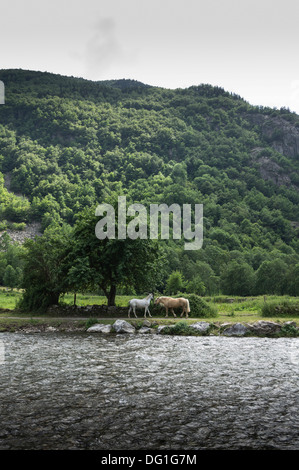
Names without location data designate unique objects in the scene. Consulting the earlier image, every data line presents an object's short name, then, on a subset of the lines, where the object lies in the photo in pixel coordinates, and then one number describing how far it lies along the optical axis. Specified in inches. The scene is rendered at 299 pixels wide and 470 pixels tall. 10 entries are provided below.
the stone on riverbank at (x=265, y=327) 1090.1
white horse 1286.9
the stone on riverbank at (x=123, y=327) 1119.8
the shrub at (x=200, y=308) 1336.1
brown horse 1294.3
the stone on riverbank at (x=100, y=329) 1126.4
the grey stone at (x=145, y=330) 1124.5
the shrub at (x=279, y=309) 1296.8
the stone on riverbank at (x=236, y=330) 1086.7
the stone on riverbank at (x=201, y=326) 1104.8
